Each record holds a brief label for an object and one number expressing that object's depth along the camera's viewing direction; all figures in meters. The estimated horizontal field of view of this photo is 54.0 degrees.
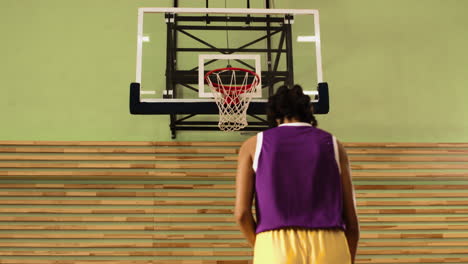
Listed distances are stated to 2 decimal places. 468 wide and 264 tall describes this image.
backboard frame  4.41
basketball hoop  4.38
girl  1.69
